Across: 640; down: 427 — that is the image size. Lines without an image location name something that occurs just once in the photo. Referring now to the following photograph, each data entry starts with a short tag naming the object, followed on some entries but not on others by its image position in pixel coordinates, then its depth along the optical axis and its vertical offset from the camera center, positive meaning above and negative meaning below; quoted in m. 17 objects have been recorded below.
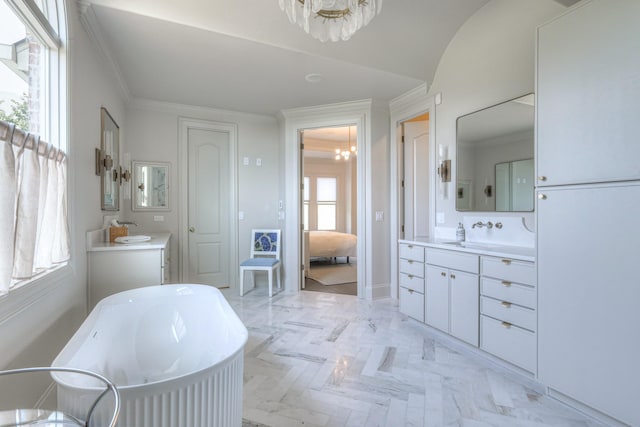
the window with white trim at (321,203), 8.18 +0.30
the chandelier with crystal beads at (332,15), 1.77 +1.23
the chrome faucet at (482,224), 2.64 -0.09
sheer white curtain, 1.20 +0.03
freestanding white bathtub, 0.98 -0.65
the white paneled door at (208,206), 4.20 +0.11
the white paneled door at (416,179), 3.80 +0.44
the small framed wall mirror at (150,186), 3.88 +0.36
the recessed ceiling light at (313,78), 3.15 +1.44
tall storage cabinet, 1.48 +0.05
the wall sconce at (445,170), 3.08 +0.45
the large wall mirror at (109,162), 2.64 +0.47
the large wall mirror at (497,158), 2.36 +0.48
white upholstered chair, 4.33 -0.46
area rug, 4.95 -1.06
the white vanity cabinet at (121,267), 2.28 -0.42
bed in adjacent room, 6.02 -0.62
